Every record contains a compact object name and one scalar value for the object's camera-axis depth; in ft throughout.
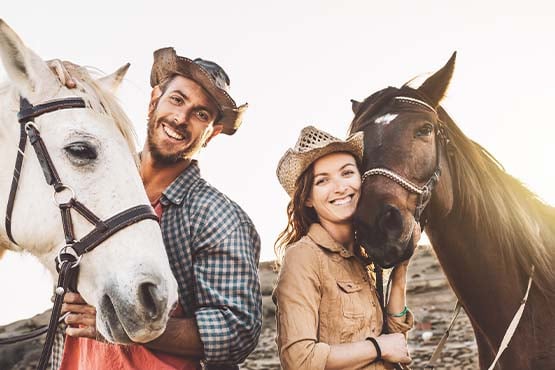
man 8.06
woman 8.96
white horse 7.11
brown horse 10.60
